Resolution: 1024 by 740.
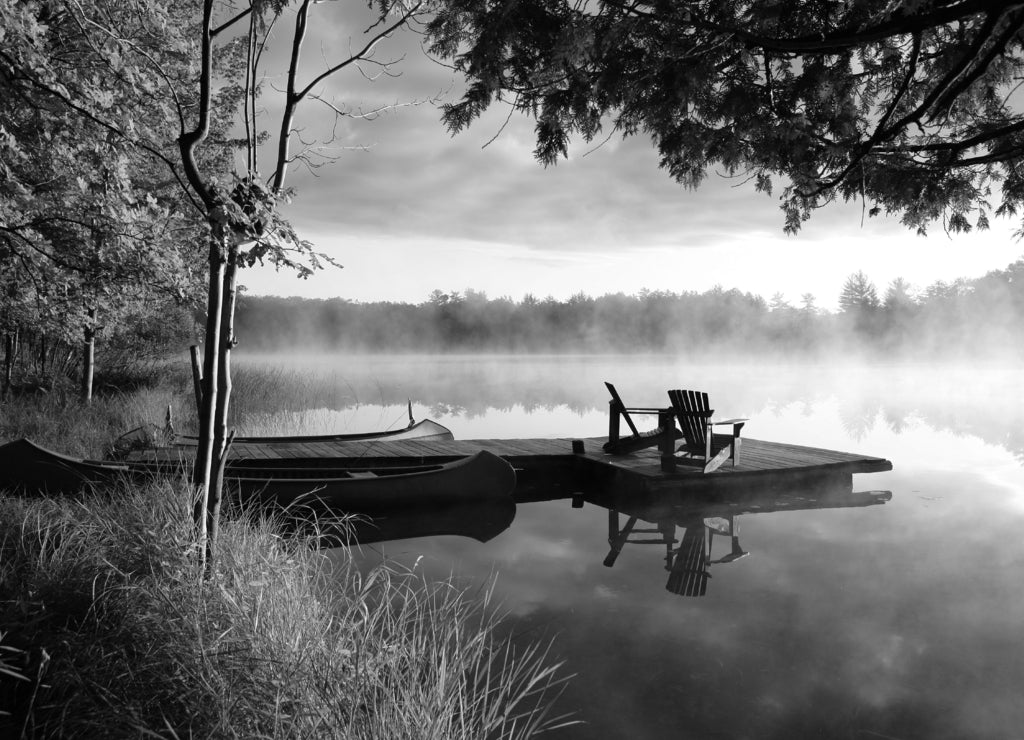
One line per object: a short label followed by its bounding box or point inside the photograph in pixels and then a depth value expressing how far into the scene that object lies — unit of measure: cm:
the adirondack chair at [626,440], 872
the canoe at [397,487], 681
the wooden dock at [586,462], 809
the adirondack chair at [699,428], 790
